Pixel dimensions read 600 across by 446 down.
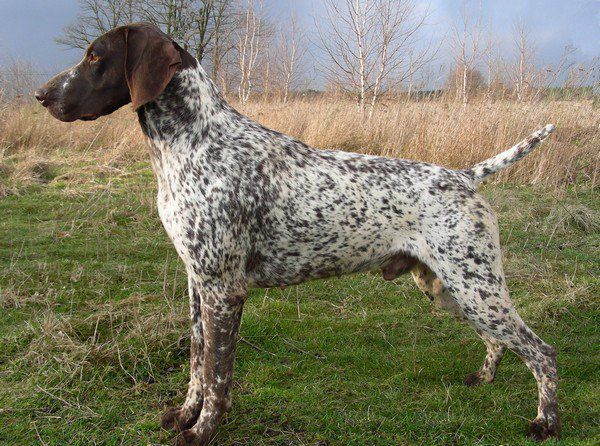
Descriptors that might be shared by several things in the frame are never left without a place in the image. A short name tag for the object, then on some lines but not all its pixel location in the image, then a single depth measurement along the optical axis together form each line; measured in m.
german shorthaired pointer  2.62
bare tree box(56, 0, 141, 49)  27.25
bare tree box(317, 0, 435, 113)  12.80
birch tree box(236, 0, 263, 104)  22.28
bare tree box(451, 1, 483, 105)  12.86
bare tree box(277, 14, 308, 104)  20.28
